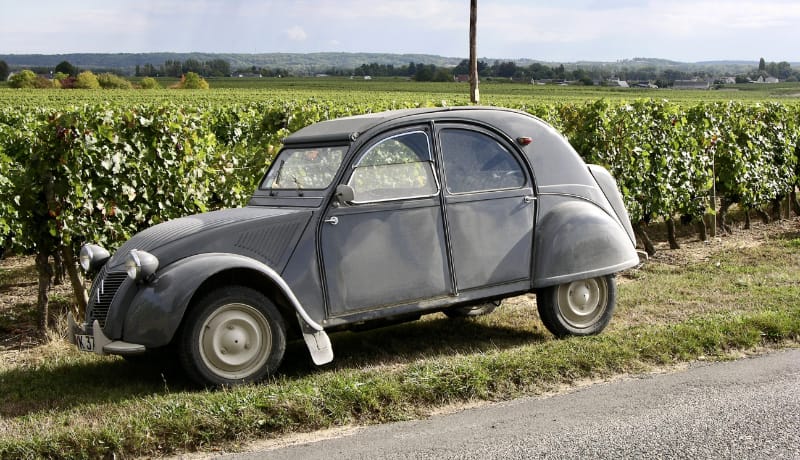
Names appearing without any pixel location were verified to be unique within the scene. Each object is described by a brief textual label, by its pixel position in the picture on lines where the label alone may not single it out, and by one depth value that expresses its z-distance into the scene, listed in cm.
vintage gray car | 633
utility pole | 2241
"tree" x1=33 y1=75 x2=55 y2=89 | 9238
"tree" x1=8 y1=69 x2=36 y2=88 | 9350
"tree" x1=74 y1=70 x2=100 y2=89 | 9288
